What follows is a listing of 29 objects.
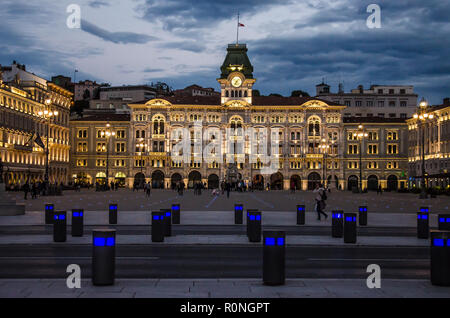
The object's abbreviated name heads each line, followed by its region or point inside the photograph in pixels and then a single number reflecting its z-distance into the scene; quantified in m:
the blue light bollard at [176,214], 24.84
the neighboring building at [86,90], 166.50
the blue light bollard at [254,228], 17.87
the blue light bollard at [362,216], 24.89
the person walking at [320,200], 27.67
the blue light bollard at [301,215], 25.01
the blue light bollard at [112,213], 24.14
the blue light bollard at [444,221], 17.44
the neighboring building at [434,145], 86.31
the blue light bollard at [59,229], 17.41
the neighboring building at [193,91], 157.88
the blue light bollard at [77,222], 18.92
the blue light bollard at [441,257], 10.08
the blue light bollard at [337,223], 19.31
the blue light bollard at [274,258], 10.05
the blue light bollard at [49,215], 24.69
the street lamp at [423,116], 52.35
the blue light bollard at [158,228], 17.59
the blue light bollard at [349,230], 17.64
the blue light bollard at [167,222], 19.20
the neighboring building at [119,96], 135.00
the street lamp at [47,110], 53.97
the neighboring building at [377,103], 131.62
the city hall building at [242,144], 112.44
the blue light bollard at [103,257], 9.95
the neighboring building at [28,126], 79.81
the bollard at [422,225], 19.31
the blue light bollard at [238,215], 25.11
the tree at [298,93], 154.88
